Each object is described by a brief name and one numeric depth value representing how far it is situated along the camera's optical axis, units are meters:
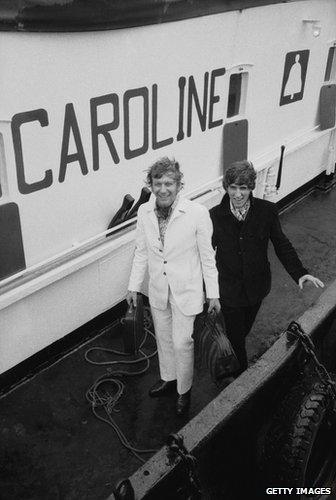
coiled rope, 3.45
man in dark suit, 3.06
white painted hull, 3.16
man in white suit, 2.97
